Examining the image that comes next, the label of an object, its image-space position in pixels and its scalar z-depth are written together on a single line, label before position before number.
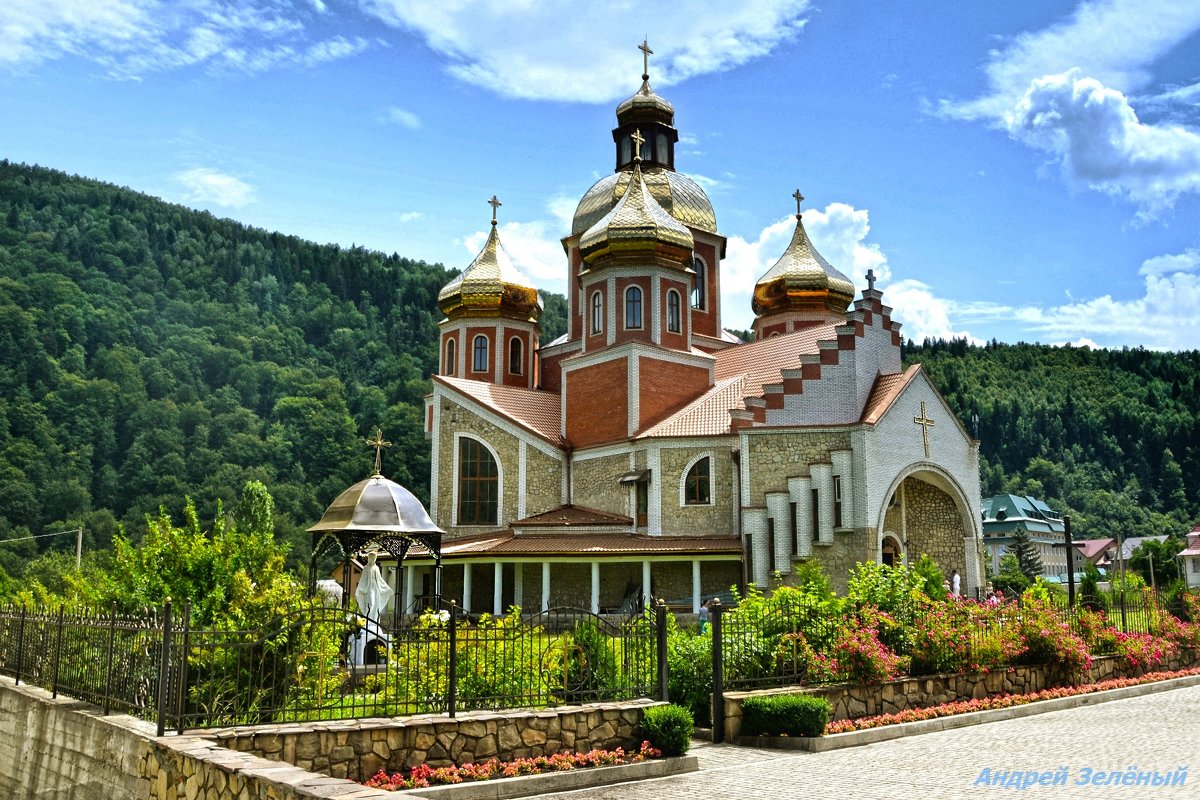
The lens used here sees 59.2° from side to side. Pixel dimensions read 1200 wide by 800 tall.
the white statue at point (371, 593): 14.15
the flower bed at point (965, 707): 11.64
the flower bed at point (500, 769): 8.48
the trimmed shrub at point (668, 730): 9.87
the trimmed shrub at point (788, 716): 10.98
